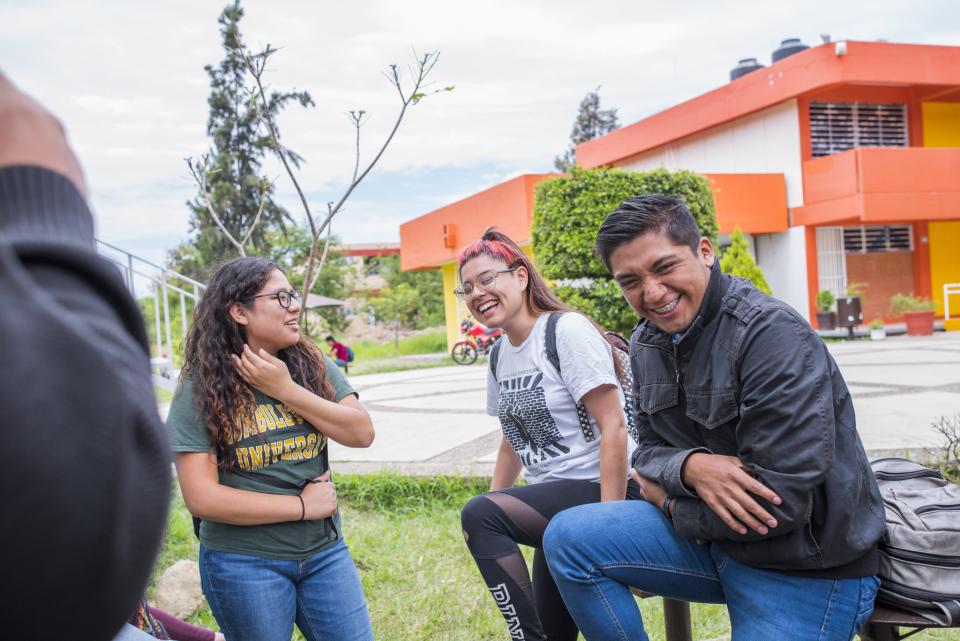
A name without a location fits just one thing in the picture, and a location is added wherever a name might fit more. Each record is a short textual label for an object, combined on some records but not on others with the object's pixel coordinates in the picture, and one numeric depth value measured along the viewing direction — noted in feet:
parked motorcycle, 62.54
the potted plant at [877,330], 56.18
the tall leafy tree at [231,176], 88.74
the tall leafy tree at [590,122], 146.00
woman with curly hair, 7.82
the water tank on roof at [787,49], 68.44
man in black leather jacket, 6.47
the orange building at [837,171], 57.62
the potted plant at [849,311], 56.03
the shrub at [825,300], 58.29
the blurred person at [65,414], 1.92
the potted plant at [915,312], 56.54
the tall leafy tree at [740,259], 42.42
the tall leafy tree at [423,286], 121.29
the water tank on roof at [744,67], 73.05
